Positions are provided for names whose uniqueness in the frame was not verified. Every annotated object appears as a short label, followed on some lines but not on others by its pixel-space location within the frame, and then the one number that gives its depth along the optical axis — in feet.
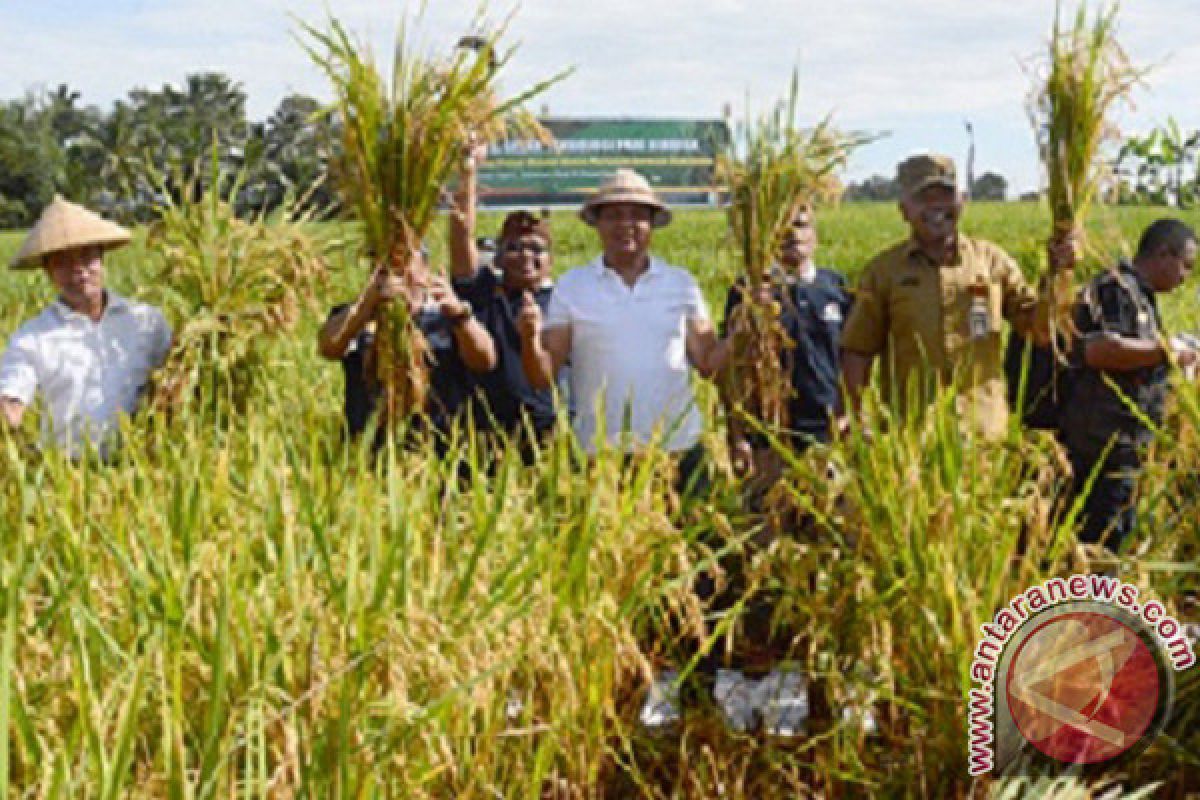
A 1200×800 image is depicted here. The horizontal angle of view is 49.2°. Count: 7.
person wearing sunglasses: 12.36
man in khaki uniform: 11.82
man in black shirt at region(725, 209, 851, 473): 12.76
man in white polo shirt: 11.36
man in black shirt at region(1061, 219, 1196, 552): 13.17
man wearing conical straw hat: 11.35
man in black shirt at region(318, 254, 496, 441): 10.15
